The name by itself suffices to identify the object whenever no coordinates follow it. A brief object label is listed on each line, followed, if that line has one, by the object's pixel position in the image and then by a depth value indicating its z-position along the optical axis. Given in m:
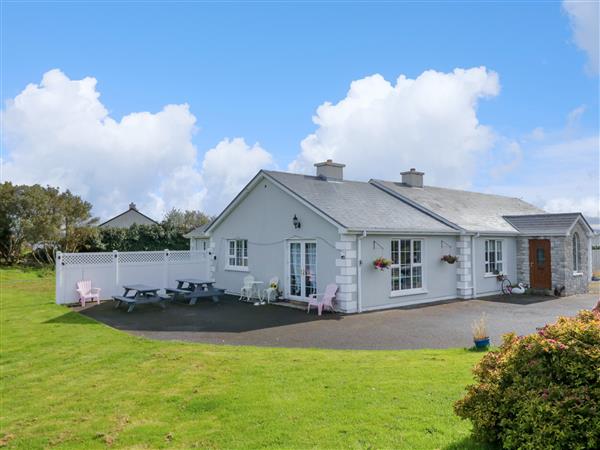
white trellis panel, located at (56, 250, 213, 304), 16.44
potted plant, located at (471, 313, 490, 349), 8.52
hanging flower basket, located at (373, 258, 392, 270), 14.13
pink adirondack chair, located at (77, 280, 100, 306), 16.12
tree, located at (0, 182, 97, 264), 29.73
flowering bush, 3.41
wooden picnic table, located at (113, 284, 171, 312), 14.62
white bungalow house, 14.47
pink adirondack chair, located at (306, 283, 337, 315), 13.83
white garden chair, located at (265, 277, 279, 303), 16.20
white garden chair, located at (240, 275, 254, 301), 16.98
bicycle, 19.08
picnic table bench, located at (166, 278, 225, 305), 16.31
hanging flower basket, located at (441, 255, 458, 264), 16.53
